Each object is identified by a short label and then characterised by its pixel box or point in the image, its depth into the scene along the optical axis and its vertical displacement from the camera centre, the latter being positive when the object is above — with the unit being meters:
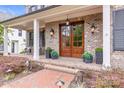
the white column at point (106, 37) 2.99 +0.34
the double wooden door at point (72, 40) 4.94 +0.45
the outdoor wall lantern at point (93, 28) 4.37 +1.00
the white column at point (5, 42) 6.50 +0.42
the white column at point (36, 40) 4.67 +0.40
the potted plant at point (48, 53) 5.20 -0.41
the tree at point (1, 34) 8.12 +1.37
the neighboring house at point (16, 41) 12.17 +0.95
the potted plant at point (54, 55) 4.90 -0.51
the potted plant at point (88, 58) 3.89 -0.57
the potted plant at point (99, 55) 3.64 -0.40
